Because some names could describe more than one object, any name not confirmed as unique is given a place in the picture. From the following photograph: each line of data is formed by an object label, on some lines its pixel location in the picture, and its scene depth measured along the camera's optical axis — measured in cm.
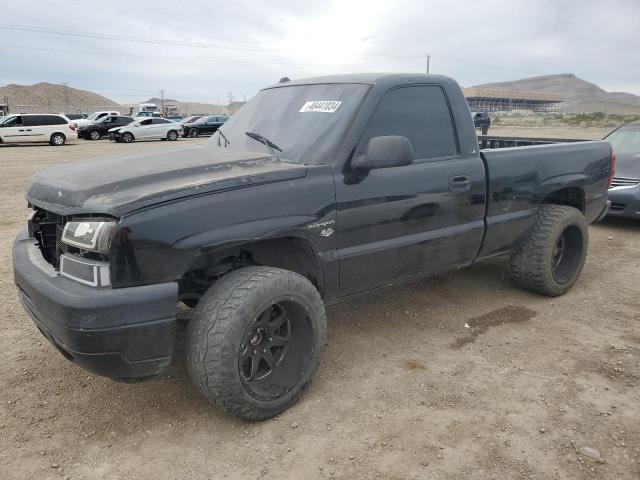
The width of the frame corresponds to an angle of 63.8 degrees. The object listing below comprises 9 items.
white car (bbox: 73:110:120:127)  2966
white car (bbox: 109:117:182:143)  2547
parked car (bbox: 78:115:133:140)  2803
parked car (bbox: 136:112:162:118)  4197
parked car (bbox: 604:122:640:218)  715
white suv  2295
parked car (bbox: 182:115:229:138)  3050
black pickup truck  241
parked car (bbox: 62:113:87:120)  3993
